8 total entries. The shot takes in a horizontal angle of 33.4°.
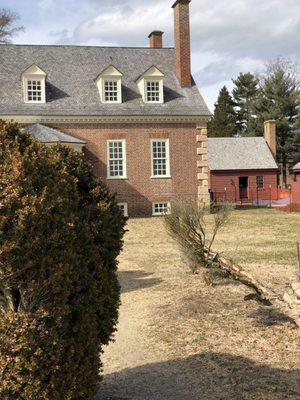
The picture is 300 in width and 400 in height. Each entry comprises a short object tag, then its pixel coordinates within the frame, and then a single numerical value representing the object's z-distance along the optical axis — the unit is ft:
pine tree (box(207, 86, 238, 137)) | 208.33
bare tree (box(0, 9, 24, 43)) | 156.76
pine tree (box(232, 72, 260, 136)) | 224.33
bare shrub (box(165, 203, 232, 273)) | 35.60
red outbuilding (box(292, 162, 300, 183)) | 108.04
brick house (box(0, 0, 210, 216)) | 83.92
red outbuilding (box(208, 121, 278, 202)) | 139.44
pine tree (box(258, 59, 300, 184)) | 191.01
